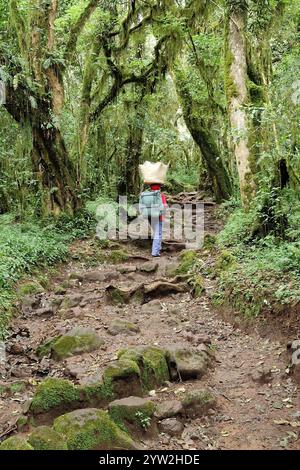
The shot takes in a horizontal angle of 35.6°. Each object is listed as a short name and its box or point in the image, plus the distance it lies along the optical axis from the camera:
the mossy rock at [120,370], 4.93
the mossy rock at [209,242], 10.75
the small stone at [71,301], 8.32
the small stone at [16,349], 6.47
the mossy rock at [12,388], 5.34
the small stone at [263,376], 5.36
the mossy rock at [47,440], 3.87
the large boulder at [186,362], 5.51
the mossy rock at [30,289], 8.64
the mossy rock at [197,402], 4.79
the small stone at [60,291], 9.20
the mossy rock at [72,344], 6.10
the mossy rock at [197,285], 8.52
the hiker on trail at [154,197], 11.03
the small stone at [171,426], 4.46
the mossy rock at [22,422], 4.45
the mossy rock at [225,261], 8.45
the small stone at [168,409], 4.62
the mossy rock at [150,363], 5.29
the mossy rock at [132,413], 4.41
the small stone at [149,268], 10.44
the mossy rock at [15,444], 3.83
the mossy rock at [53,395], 4.59
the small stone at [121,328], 6.82
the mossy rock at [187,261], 9.83
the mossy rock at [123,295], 8.61
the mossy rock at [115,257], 11.77
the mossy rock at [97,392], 4.77
